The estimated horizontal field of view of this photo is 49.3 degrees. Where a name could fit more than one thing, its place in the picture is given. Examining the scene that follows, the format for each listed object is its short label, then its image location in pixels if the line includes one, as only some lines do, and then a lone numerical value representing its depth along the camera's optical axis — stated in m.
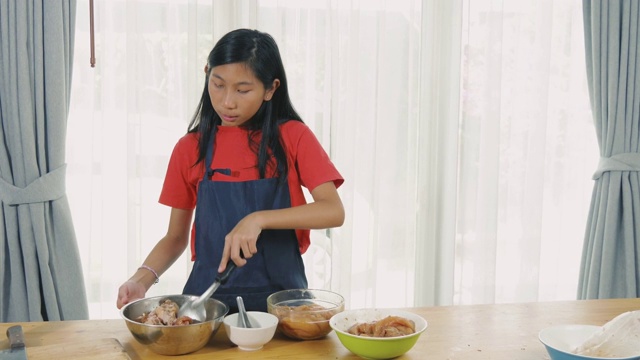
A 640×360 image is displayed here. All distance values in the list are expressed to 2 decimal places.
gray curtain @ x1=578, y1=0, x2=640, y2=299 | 3.23
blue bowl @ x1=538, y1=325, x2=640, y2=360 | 1.46
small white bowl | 1.49
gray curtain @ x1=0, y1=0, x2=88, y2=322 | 2.67
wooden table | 1.51
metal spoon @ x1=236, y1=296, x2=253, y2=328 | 1.54
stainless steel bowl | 1.43
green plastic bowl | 1.44
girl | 1.87
